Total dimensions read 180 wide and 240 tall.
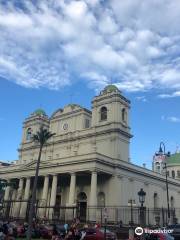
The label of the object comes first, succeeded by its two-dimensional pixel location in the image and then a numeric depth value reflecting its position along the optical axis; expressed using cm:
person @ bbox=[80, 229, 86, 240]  1537
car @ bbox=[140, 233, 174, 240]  1261
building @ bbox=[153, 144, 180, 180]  5708
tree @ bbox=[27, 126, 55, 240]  2450
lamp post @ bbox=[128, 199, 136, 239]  1844
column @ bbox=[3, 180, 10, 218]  3564
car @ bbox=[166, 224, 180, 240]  1554
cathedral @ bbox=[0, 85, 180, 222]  3062
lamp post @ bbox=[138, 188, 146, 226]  1643
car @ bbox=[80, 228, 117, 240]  1543
